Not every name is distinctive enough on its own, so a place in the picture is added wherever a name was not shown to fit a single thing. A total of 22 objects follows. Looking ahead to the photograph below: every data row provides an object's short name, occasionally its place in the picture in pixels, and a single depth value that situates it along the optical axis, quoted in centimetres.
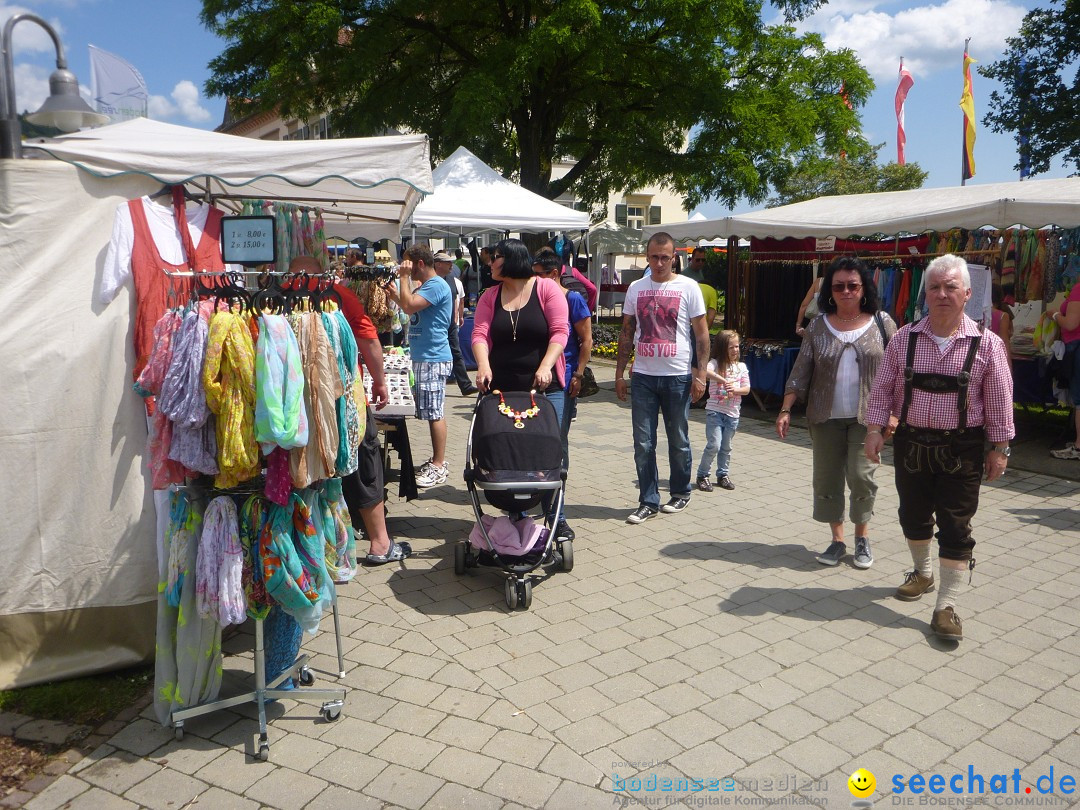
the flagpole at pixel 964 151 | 1948
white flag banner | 499
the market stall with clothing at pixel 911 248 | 852
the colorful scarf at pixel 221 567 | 319
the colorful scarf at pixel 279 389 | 311
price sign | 354
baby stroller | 457
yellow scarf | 312
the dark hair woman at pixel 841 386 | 490
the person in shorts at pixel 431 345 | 661
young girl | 691
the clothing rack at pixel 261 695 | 330
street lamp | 431
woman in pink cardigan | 500
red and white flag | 2381
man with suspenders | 398
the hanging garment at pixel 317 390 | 332
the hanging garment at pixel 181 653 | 333
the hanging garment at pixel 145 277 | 372
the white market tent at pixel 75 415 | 363
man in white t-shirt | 585
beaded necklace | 468
